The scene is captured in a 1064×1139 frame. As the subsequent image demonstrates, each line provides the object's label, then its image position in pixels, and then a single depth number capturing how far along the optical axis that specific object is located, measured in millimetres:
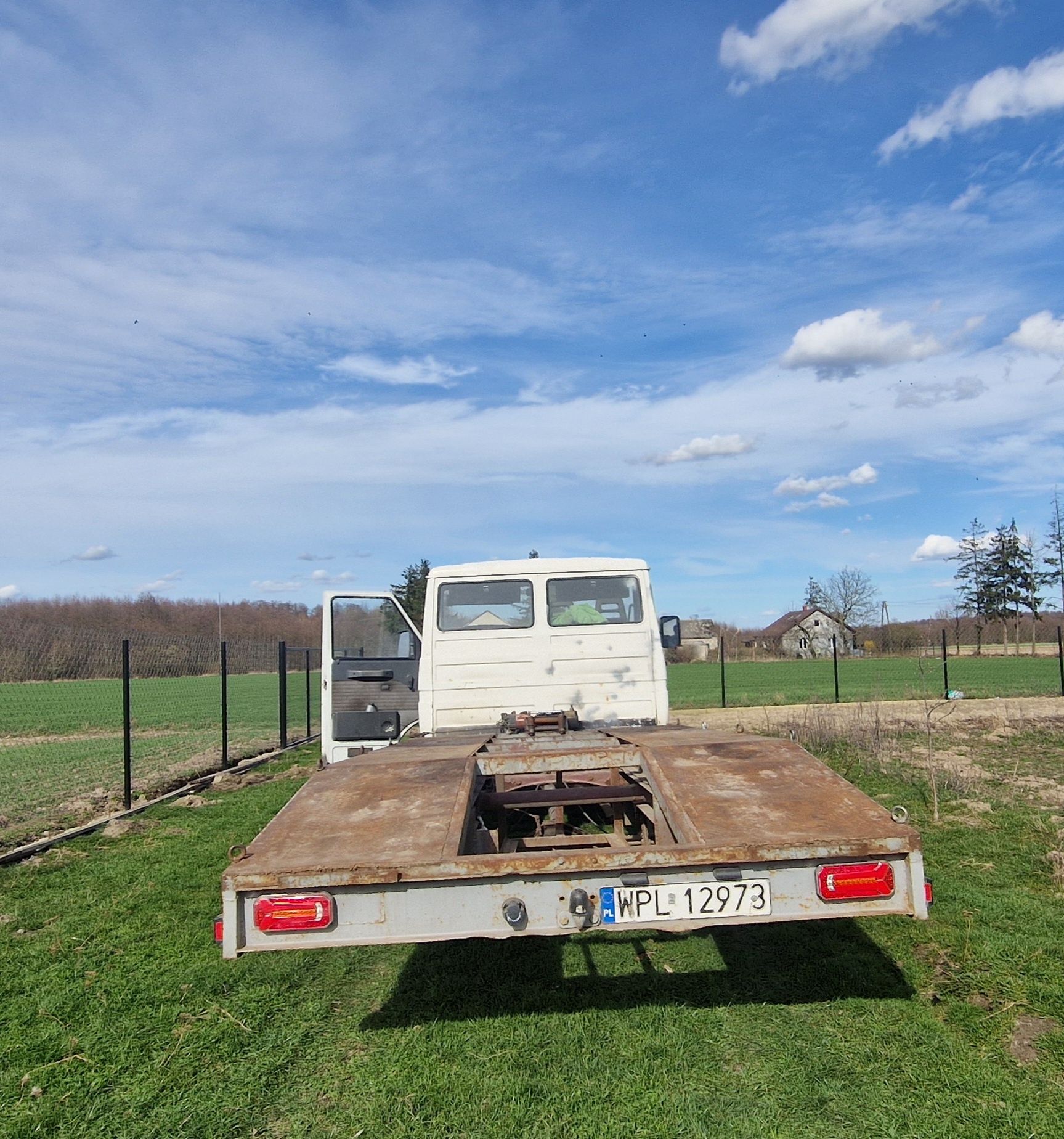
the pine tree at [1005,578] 64062
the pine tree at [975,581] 65125
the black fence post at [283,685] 13930
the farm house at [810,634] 72438
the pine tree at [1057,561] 60156
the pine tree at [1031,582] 62719
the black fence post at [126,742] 8633
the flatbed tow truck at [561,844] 3035
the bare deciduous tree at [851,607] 72625
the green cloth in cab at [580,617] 6887
